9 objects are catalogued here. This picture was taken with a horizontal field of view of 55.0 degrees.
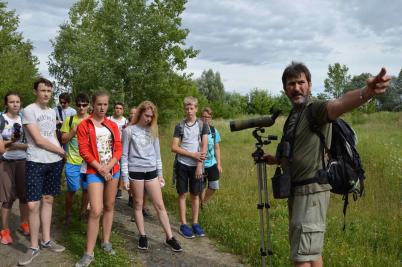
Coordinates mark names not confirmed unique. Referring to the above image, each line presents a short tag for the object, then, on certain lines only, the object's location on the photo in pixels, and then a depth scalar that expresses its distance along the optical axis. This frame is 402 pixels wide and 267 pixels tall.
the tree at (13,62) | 19.89
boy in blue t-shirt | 6.84
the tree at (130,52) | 17.12
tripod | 3.60
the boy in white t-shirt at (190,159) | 5.91
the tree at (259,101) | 68.57
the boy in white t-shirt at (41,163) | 4.84
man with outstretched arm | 3.05
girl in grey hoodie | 5.30
